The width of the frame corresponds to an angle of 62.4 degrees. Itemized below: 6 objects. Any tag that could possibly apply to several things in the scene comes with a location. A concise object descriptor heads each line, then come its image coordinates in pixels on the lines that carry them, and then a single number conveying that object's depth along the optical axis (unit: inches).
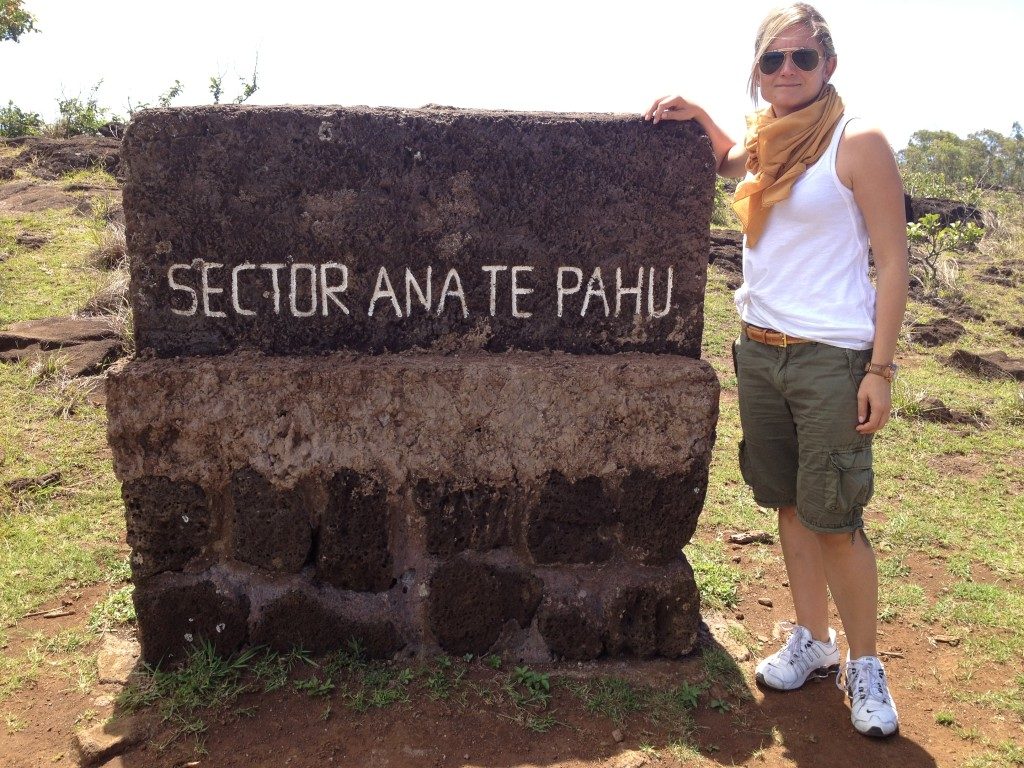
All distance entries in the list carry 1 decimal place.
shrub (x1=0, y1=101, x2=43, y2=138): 459.8
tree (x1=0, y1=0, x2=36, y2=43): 441.4
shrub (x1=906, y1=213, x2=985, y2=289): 382.5
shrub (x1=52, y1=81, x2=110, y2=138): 451.8
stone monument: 92.4
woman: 84.7
